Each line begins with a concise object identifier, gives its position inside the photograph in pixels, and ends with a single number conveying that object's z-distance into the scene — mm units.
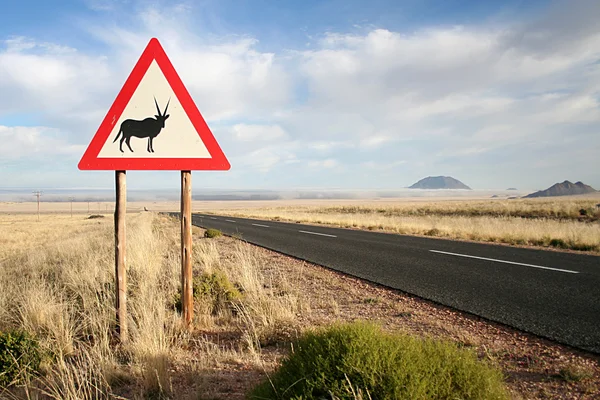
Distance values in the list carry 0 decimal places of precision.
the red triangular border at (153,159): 3916
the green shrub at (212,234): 17109
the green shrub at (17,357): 3650
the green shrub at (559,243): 13594
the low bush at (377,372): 2193
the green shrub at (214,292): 5641
